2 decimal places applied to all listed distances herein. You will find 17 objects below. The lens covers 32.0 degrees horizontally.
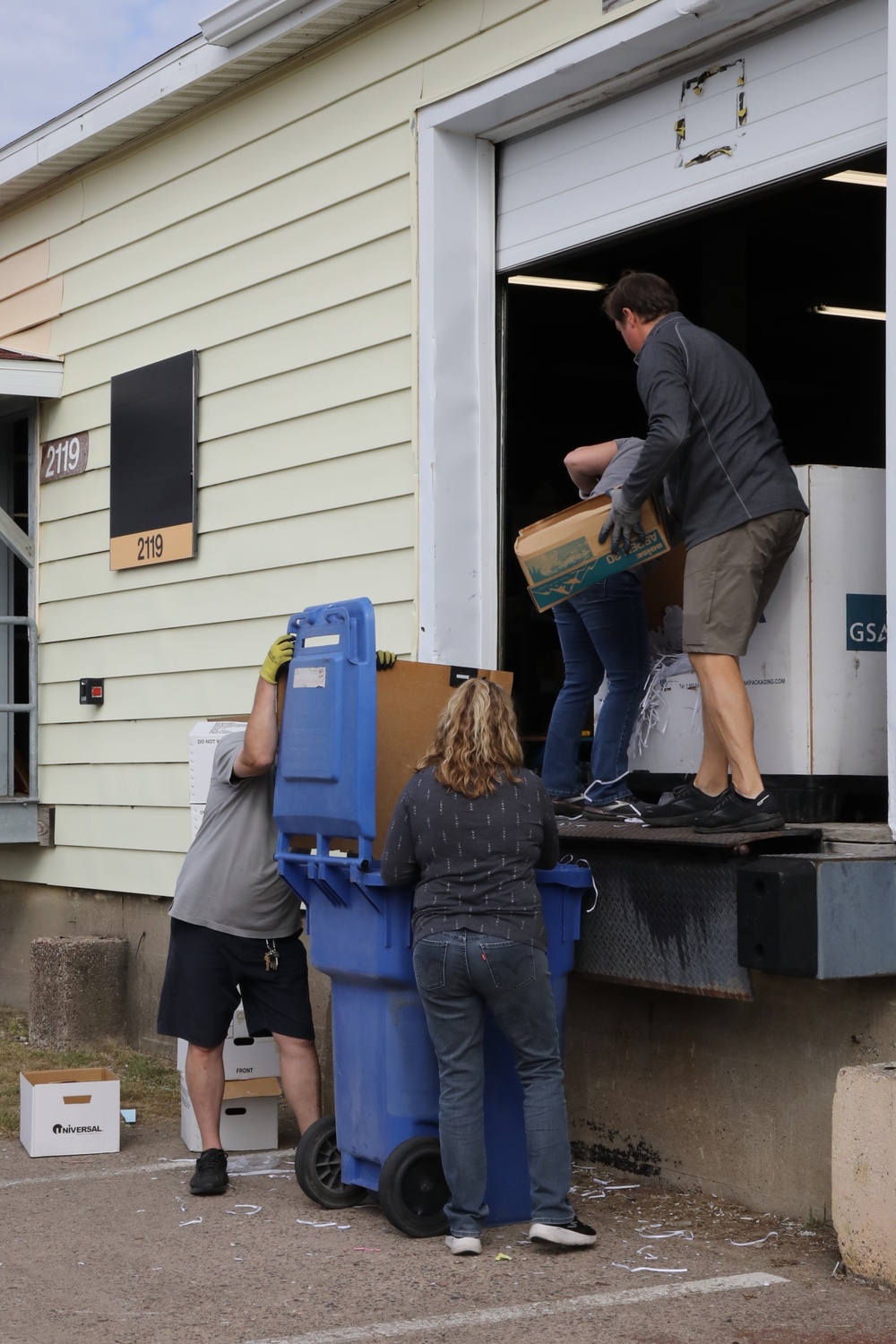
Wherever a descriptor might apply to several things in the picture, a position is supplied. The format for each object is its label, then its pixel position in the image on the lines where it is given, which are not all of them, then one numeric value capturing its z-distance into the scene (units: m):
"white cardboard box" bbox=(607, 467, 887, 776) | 5.18
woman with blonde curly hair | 4.63
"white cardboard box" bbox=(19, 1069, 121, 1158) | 6.24
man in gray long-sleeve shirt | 4.95
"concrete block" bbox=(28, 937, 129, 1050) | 8.41
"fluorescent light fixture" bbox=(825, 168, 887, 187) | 7.41
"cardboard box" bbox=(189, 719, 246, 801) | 7.00
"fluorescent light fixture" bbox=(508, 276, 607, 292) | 9.55
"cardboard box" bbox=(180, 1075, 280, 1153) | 6.21
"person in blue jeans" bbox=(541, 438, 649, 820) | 5.77
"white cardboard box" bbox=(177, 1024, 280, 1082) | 6.30
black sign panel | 8.11
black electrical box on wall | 8.87
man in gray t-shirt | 5.66
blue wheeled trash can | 4.89
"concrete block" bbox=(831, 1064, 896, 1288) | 4.23
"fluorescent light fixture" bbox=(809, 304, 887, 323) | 11.95
